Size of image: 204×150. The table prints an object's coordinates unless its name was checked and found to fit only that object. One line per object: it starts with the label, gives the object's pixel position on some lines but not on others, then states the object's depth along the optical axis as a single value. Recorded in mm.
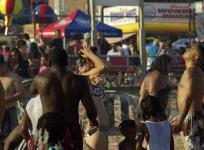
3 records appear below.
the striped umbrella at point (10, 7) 37594
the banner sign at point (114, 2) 19562
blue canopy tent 26484
